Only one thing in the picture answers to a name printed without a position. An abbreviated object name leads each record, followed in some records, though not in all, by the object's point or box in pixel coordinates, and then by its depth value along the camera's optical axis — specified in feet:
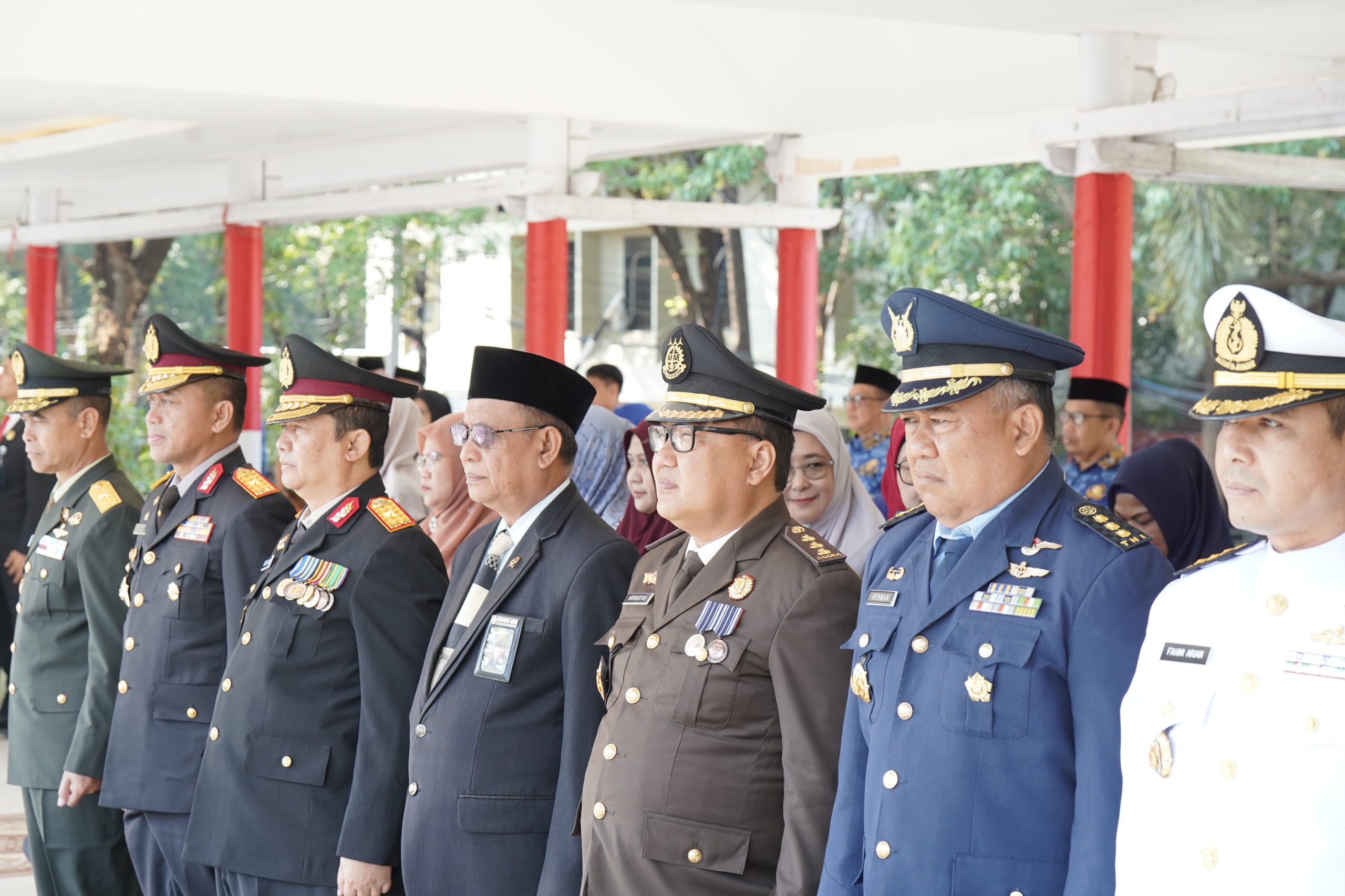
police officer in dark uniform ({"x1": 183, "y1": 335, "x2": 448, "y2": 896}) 10.31
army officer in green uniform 13.43
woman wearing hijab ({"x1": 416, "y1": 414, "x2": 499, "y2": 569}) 15.17
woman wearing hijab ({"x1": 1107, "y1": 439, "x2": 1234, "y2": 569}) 15.57
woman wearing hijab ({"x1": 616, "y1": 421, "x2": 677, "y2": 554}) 15.67
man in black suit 9.31
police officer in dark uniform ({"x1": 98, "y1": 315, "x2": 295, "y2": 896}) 11.90
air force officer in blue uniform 6.71
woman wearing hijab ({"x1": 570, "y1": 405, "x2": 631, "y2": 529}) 18.07
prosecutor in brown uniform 7.95
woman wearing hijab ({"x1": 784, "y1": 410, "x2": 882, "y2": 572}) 12.21
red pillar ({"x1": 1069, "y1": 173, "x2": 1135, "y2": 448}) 22.39
